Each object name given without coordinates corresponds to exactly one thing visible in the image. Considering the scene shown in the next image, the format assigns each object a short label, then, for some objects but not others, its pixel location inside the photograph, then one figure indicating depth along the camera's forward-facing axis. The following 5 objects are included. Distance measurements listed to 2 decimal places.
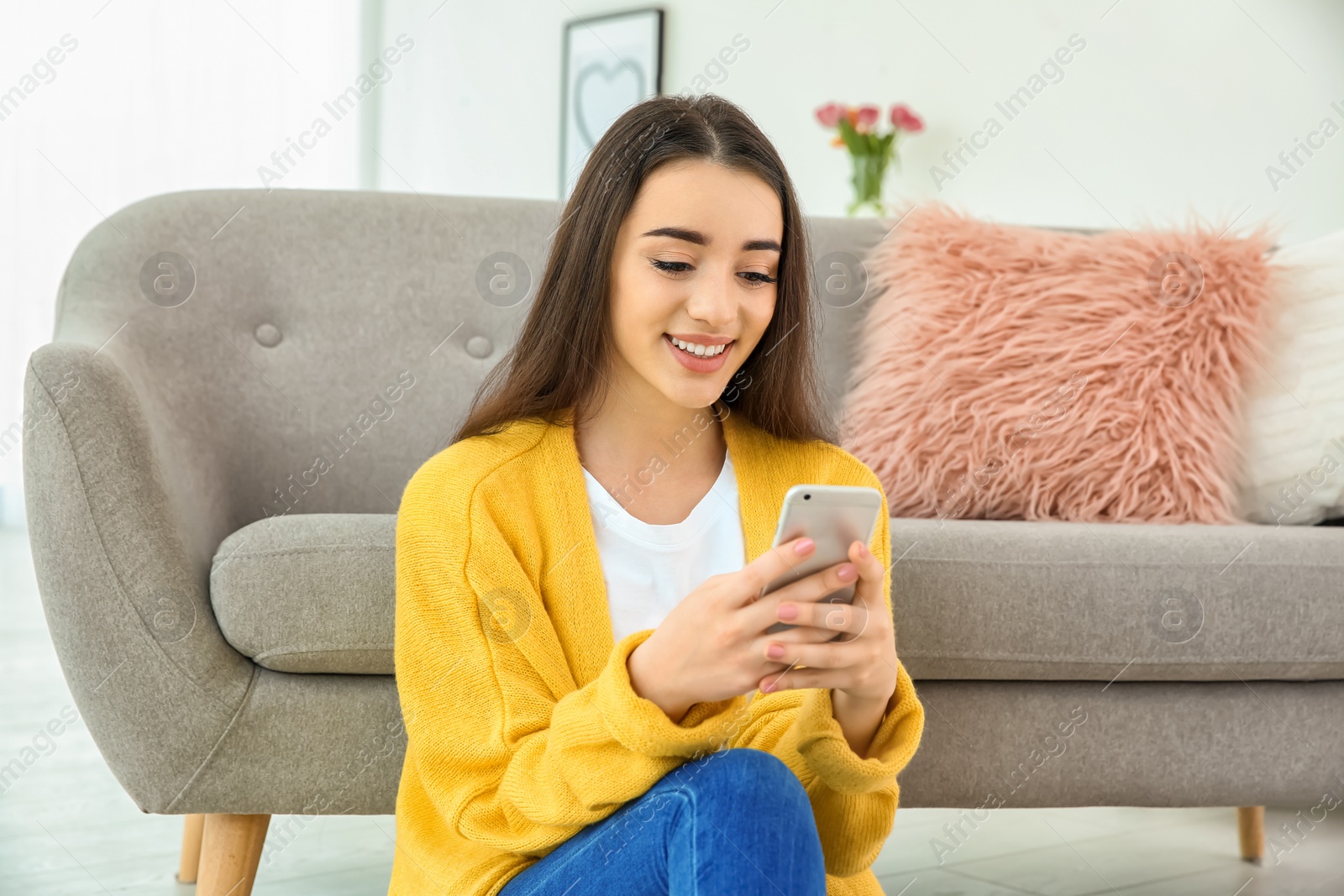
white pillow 1.62
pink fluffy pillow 1.63
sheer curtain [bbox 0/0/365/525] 4.14
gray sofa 1.21
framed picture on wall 4.06
